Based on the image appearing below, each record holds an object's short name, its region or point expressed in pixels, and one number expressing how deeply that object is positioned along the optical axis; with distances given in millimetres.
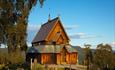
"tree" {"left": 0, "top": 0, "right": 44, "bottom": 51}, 14494
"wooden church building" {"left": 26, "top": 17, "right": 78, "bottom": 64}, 22640
